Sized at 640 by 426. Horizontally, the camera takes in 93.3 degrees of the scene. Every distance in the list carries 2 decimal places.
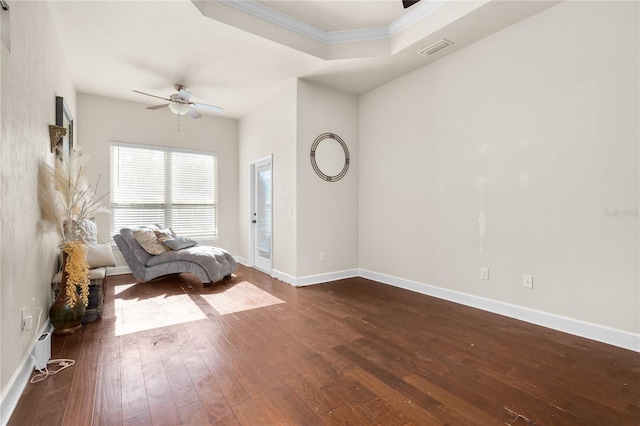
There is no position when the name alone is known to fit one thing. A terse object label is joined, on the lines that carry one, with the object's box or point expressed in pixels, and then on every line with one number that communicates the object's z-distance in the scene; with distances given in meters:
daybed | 4.59
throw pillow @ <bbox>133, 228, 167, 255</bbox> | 4.76
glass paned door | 5.58
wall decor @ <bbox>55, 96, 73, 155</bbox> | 3.42
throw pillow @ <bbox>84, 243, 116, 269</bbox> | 3.59
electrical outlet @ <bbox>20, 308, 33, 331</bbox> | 2.06
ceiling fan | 4.44
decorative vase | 2.72
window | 5.54
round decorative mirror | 4.85
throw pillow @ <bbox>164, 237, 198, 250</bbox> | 4.94
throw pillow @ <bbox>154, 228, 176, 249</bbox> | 5.01
